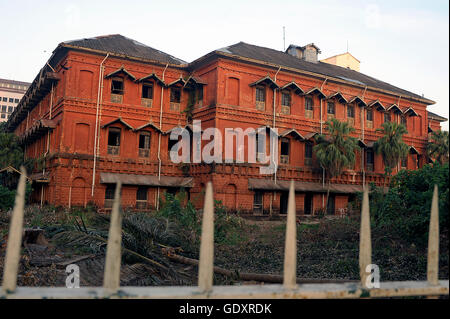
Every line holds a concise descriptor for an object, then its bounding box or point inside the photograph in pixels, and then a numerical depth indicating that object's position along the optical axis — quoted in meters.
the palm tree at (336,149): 26.45
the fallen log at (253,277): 7.75
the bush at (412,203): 9.34
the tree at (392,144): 29.31
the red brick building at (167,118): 24.78
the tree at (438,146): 32.81
